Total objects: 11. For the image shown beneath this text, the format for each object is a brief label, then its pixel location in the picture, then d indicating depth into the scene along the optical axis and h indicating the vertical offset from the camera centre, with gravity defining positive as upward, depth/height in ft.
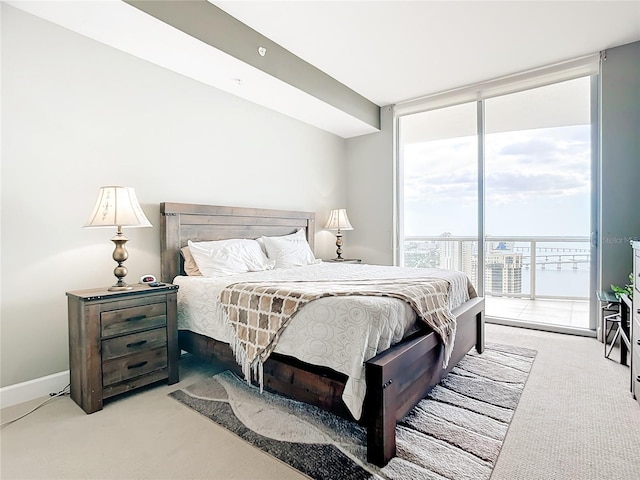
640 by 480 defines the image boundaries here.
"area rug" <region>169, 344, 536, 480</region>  5.01 -3.41
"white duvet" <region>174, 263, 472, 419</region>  5.12 -1.63
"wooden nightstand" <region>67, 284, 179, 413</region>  6.66 -2.22
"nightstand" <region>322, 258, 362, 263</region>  14.37 -1.12
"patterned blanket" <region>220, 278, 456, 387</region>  6.23 -1.39
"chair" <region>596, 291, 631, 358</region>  9.23 -2.50
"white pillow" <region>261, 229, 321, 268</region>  11.62 -0.59
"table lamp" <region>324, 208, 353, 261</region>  15.16 +0.51
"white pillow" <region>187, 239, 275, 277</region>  9.34 -0.64
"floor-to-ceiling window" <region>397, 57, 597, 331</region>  12.90 +1.60
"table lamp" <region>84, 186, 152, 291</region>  7.23 +0.43
